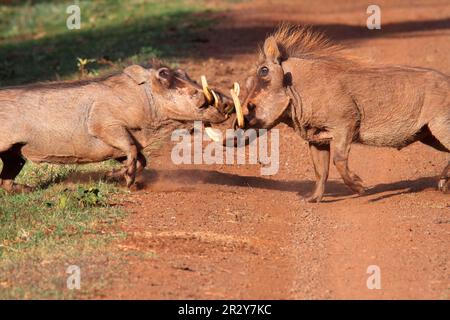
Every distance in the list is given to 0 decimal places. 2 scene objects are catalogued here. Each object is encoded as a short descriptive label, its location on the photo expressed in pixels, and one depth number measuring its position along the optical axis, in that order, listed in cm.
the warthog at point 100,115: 1614
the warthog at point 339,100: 1606
